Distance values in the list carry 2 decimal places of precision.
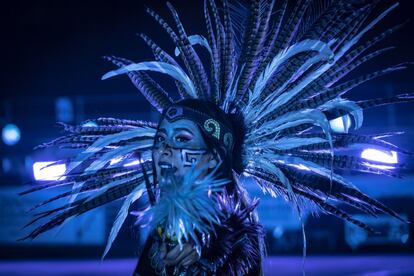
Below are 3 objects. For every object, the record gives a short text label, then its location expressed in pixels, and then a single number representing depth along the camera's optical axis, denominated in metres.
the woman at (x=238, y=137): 3.31
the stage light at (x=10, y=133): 11.18
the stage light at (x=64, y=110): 10.35
